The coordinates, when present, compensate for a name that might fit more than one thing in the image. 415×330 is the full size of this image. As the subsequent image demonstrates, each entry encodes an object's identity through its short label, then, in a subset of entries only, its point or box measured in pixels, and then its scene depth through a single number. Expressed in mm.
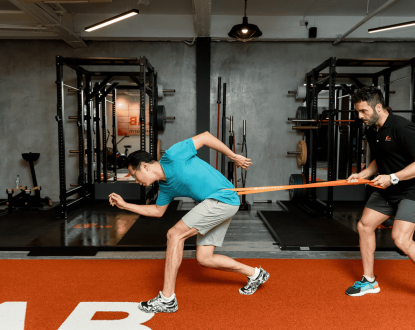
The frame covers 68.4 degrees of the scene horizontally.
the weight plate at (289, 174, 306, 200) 5570
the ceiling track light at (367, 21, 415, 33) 4633
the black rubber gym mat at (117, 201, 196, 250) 3271
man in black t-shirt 1963
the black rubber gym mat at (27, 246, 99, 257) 3029
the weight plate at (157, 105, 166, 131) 5504
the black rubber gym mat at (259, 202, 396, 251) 3171
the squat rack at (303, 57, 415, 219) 4375
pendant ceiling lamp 4488
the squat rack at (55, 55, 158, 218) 4320
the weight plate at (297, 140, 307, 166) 5125
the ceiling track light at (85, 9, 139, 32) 4233
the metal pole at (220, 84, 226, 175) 4979
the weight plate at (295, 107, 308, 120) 5379
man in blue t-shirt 1879
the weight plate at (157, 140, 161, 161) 5215
